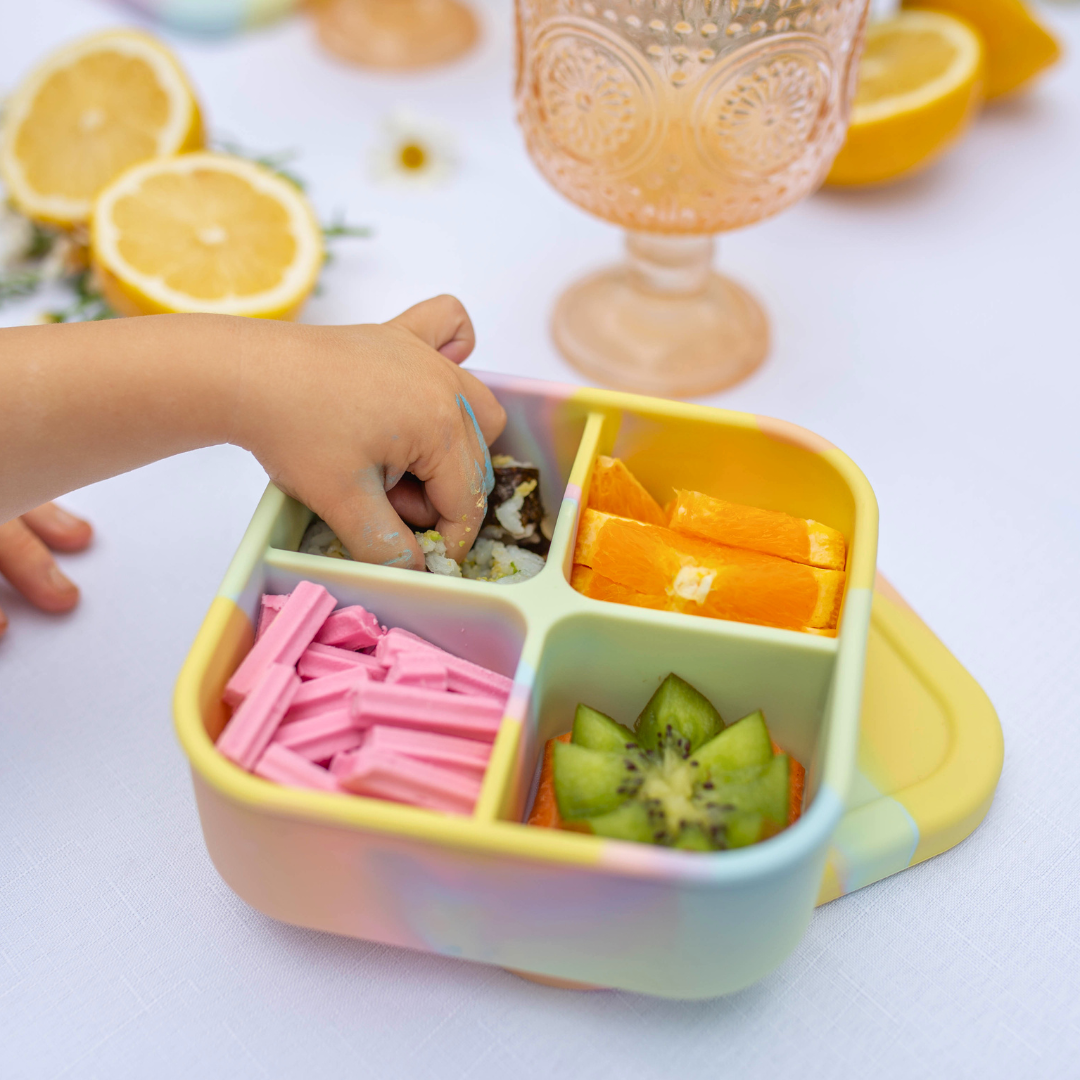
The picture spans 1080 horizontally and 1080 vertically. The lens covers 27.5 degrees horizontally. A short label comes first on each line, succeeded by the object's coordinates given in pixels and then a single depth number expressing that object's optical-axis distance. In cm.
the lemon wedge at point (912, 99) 65
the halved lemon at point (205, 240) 59
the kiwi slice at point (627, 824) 46
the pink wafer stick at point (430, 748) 47
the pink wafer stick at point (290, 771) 46
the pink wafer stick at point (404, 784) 46
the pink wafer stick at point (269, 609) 49
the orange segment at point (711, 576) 50
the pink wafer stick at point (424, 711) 48
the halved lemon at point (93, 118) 64
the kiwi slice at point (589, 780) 47
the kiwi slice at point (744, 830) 46
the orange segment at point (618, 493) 52
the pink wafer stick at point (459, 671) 49
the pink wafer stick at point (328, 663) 49
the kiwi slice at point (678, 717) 49
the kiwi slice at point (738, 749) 48
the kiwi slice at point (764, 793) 47
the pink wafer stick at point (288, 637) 48
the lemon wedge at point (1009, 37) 69
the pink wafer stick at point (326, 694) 48
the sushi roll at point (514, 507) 53
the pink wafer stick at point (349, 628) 49
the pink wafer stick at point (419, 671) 48
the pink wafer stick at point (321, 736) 47
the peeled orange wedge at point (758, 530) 51
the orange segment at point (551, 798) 48
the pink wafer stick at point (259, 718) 46
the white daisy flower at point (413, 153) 69
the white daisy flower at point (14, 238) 64
